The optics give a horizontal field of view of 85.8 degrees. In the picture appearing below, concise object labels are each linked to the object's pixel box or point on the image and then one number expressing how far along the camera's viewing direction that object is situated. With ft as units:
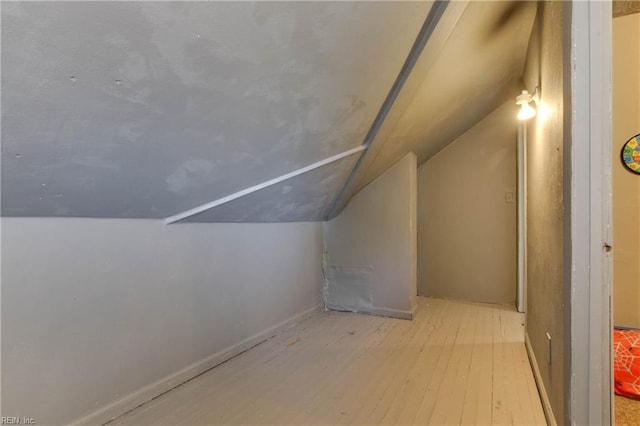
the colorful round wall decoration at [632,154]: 8.23
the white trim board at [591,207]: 3.58
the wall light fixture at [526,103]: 6.73
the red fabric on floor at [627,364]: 5.93
